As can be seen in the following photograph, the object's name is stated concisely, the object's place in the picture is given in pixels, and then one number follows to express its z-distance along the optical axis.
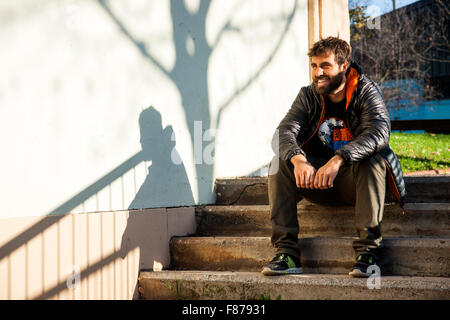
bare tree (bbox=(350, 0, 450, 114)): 22.59
